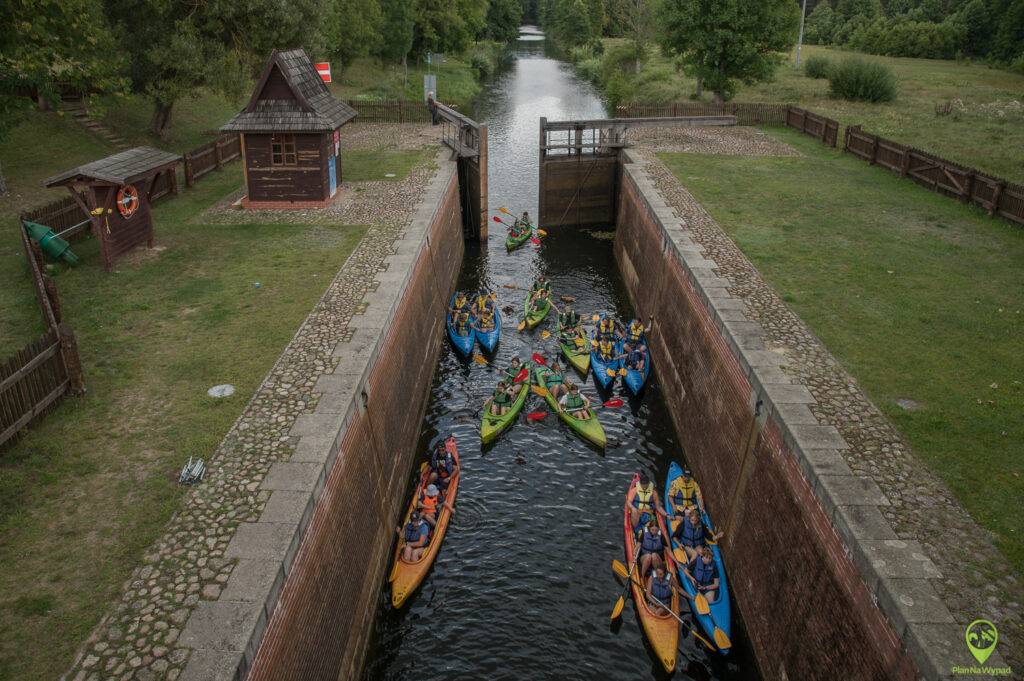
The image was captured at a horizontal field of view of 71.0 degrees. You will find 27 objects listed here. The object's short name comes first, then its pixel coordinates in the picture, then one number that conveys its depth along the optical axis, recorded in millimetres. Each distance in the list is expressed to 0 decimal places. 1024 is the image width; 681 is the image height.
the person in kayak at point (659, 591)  12359
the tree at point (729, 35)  40375
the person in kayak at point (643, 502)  14352
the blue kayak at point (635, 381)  19641
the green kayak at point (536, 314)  22938
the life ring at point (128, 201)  19859
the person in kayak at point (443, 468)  15148
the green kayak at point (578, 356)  20766
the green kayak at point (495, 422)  17338
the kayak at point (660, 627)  11758
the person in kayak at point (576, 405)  17844
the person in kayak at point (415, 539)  13352
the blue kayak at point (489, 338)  21547
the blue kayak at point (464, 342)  21469
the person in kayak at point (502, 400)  17922
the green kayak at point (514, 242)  30172
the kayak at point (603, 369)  19703
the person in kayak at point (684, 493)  14806
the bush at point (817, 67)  56656
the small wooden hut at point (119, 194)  18891
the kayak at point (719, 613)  12141
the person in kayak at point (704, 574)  12648
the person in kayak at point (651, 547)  13094
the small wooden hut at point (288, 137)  24000
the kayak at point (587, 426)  17312
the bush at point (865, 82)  45531
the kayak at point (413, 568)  12781
